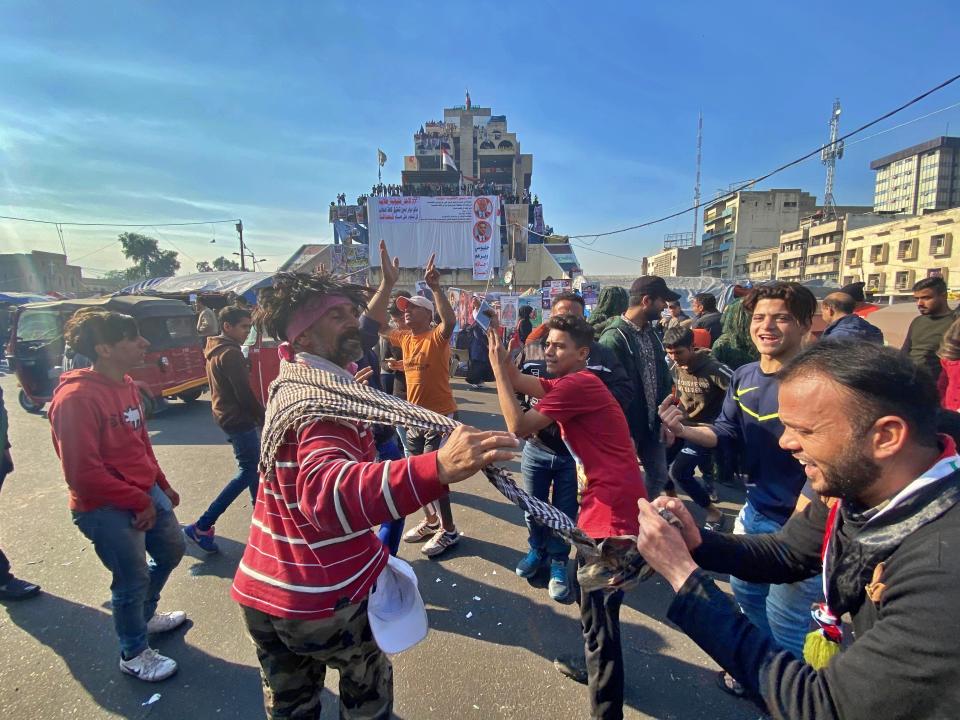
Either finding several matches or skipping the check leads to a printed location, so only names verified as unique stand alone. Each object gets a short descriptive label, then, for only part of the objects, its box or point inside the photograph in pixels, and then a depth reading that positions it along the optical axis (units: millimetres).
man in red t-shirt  2072
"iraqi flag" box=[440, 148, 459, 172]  38000
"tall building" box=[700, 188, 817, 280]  74312
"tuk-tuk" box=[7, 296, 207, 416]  8328
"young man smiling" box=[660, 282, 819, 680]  1961
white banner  27891
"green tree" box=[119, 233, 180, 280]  65900
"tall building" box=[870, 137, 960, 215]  75812
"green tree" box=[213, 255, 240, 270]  65219
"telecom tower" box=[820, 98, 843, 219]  55394
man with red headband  1173
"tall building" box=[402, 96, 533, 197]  64688
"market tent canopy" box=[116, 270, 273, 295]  16312
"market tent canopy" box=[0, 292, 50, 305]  22109
